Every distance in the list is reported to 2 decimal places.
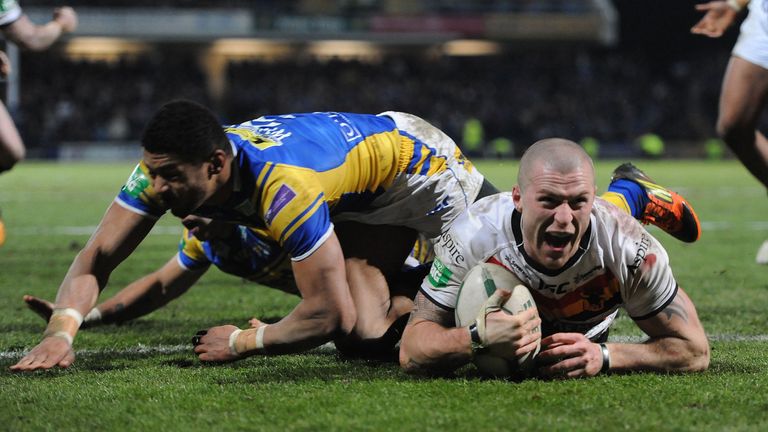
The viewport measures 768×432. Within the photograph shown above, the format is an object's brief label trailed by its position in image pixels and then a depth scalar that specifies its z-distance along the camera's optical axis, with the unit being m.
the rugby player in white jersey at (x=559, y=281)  3.62
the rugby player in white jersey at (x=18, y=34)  5.84
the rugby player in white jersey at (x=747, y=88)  5.98
